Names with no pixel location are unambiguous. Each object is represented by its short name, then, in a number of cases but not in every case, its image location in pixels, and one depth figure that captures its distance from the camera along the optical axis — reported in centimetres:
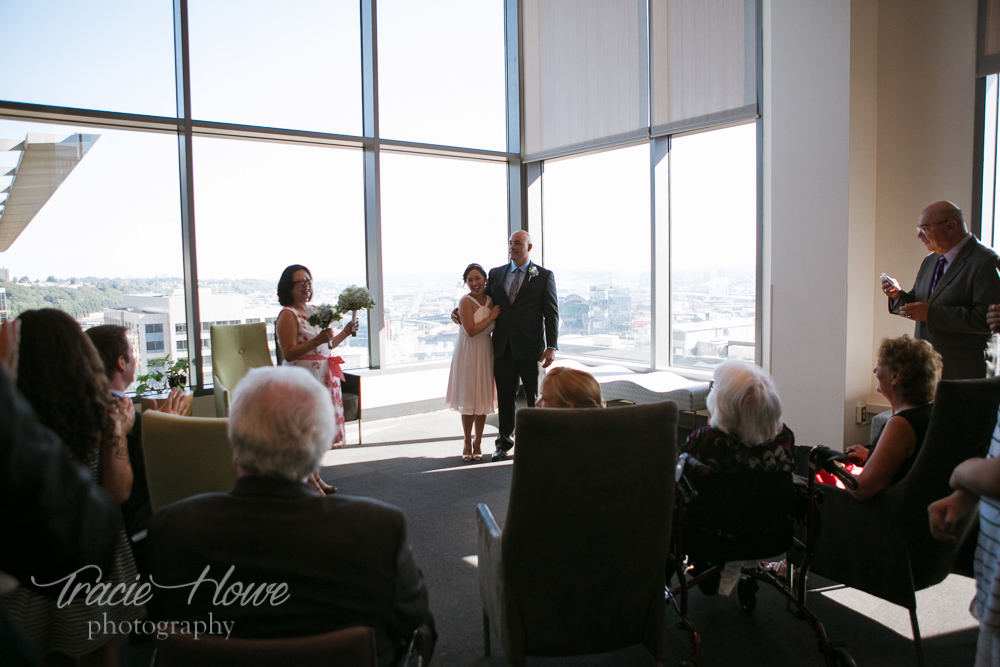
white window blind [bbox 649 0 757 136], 520
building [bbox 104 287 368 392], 550
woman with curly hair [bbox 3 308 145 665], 165
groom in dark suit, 497
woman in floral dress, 404
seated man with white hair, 127
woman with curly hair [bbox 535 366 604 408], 218
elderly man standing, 342
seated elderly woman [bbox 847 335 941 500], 221
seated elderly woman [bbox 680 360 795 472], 217
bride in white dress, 500
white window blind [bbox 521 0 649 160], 607
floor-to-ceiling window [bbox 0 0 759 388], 518
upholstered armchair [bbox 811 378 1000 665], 205
